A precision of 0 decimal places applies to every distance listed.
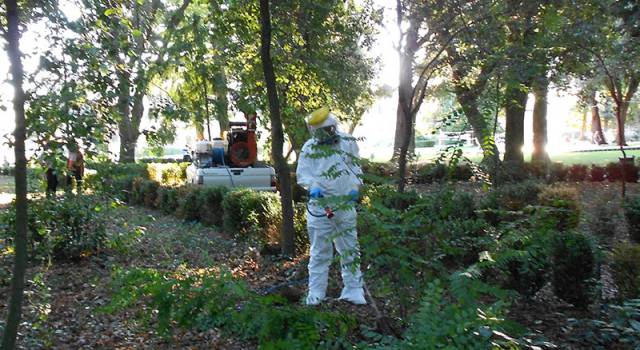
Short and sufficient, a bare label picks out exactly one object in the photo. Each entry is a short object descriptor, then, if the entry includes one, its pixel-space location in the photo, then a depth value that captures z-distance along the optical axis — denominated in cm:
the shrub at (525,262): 333
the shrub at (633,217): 677
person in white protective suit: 476
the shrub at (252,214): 786
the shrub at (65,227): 562
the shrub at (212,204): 973
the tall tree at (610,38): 784
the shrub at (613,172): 1532
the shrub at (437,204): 361
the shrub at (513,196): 741
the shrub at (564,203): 619
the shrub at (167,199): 1162
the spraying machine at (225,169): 1310
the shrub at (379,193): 343
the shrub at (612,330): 302
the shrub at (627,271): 402
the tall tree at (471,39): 838
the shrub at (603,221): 725
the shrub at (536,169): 1513
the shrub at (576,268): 436
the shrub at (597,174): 1550
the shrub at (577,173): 1559
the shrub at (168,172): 1727
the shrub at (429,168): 386
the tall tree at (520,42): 825
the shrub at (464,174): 1579
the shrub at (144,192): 1327
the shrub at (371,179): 334
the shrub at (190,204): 1045
